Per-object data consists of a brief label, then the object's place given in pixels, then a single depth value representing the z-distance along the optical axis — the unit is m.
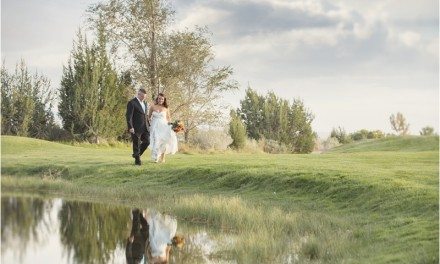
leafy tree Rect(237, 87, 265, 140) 60.38
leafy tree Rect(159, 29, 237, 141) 44.88
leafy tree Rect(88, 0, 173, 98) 44.38
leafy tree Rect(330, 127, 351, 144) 63.00
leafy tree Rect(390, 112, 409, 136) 59.12
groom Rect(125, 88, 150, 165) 21.86
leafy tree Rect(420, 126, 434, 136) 56.31
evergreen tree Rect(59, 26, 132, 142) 42.97
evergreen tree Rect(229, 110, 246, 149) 50.12
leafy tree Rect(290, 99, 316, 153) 60.31
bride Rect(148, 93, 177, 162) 22.45
